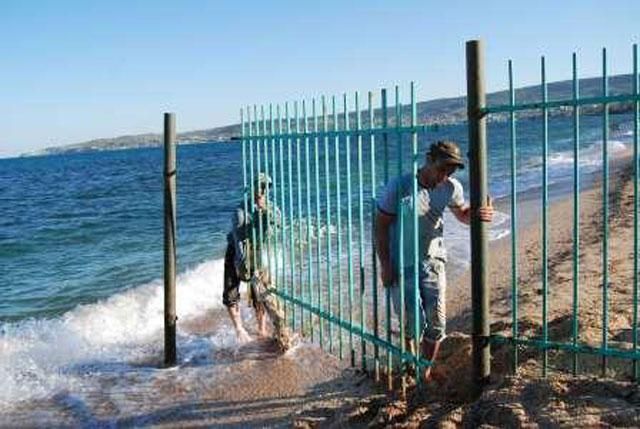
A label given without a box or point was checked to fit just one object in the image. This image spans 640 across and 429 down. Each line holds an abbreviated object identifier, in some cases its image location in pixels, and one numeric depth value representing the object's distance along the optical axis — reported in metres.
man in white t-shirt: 5.55
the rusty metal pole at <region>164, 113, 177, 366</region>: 7.89
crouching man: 7.95
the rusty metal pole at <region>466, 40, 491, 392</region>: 4.90
